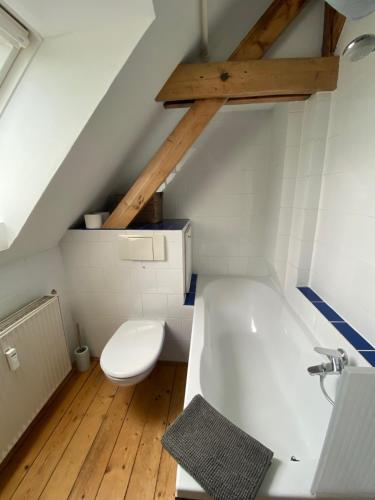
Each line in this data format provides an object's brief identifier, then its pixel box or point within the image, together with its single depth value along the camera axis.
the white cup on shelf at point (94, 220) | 1.66
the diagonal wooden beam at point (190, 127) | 1.24
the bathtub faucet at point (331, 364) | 0.97
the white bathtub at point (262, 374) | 0.73
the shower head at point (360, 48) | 0.77
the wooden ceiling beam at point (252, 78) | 1.24
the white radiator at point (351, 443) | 0.47
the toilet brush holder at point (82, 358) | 1.83
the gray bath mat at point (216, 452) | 0.68
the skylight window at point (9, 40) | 0.79
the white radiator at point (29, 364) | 1.18
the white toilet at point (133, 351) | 1.30
